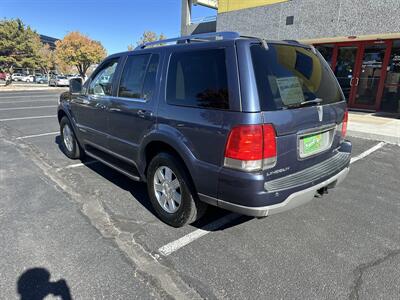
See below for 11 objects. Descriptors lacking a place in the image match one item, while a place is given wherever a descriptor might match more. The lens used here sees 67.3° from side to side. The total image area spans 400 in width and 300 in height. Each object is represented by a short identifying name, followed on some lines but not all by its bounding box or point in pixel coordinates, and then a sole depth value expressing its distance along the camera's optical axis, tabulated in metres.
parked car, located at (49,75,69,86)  37.94
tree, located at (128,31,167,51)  53.40
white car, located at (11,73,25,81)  57.94
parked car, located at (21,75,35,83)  54.78
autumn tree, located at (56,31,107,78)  48.03
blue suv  2.47
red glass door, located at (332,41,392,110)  10.71
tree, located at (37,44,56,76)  59.25
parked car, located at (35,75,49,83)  50.70
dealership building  9.37
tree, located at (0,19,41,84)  34.06
